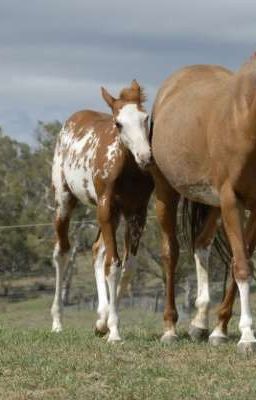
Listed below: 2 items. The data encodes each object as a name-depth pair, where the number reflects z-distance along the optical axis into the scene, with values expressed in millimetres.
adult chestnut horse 10924
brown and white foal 12824
